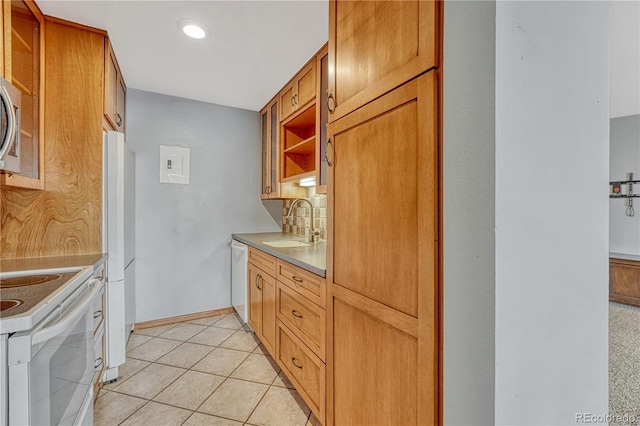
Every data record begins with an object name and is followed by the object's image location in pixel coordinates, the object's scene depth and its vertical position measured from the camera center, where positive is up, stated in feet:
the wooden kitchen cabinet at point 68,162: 5.94 +1.08
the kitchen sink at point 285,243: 7.88 -0.89
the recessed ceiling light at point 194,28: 5.87 +3.86
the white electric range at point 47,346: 2.75 -1.49
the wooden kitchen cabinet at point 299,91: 7.21 +3.32
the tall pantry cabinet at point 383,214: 2.67 -0.02
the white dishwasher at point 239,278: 8.97 -2.22
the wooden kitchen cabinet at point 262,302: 6.93 -2.36
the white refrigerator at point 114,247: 6.28 -0.78
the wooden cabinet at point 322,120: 6.53 +2.13
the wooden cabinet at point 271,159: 9.48 +1.87
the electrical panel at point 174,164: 9.63 +1.61
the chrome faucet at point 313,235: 8.54 -0.68
